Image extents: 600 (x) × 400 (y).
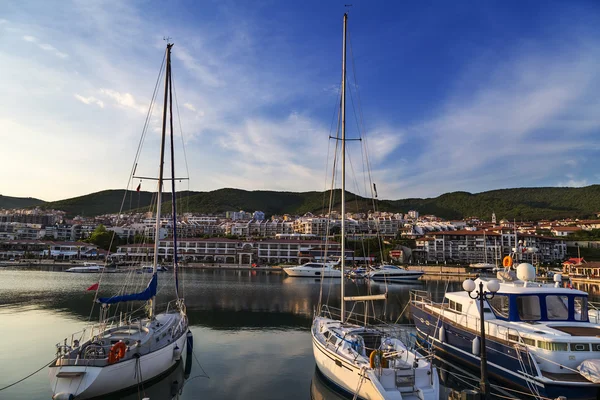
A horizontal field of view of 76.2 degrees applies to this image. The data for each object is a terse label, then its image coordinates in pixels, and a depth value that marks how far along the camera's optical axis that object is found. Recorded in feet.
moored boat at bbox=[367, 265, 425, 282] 237.66
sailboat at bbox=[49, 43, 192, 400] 38.34
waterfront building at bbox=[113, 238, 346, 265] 375.25
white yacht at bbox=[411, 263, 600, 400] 40.76
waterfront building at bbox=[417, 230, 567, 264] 365.81
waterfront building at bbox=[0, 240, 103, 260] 354.74
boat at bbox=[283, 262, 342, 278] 262.26
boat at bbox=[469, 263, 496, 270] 291.28
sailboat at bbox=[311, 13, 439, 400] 36.52
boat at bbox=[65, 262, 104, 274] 257.96
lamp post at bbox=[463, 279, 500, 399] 35.22
